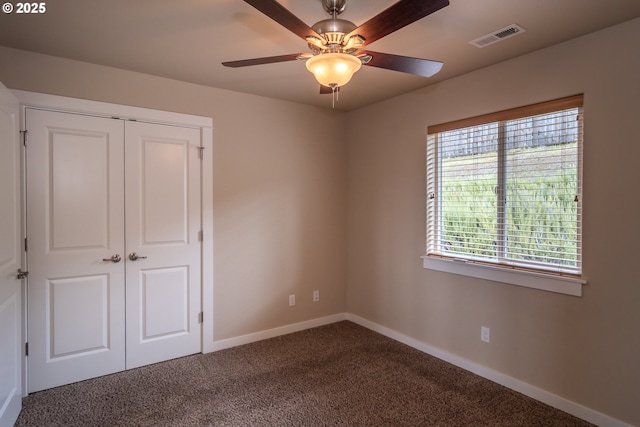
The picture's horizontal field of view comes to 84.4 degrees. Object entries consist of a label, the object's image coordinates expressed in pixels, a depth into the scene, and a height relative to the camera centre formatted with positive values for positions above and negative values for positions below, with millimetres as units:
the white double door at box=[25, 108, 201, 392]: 2643 -306
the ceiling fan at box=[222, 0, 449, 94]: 1423 +793
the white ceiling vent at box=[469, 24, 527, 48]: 2199 +1119
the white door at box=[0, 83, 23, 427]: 2076 -346
